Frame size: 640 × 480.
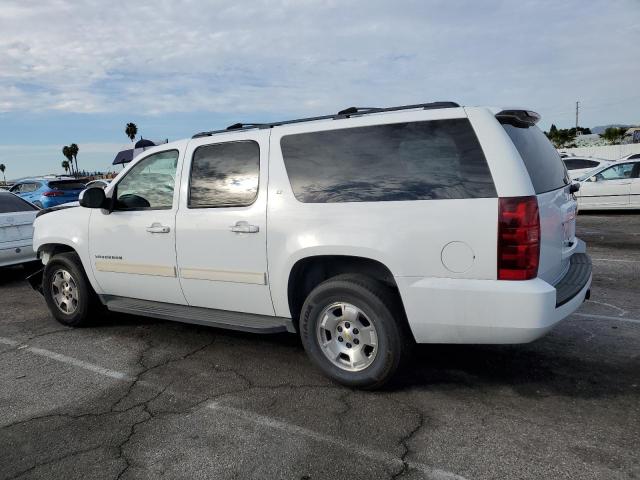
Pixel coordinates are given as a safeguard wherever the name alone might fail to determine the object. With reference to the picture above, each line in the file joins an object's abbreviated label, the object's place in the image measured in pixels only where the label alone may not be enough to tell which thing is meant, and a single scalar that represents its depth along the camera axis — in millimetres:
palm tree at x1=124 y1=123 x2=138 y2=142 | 100250
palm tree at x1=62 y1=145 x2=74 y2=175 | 143000
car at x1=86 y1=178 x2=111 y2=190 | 17977
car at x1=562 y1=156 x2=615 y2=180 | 16984
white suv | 3367
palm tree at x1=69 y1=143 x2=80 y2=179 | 141650
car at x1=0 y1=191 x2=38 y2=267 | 8469
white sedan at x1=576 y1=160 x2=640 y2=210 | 14305
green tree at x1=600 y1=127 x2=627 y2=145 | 60709
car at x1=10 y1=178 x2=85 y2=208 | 16453
